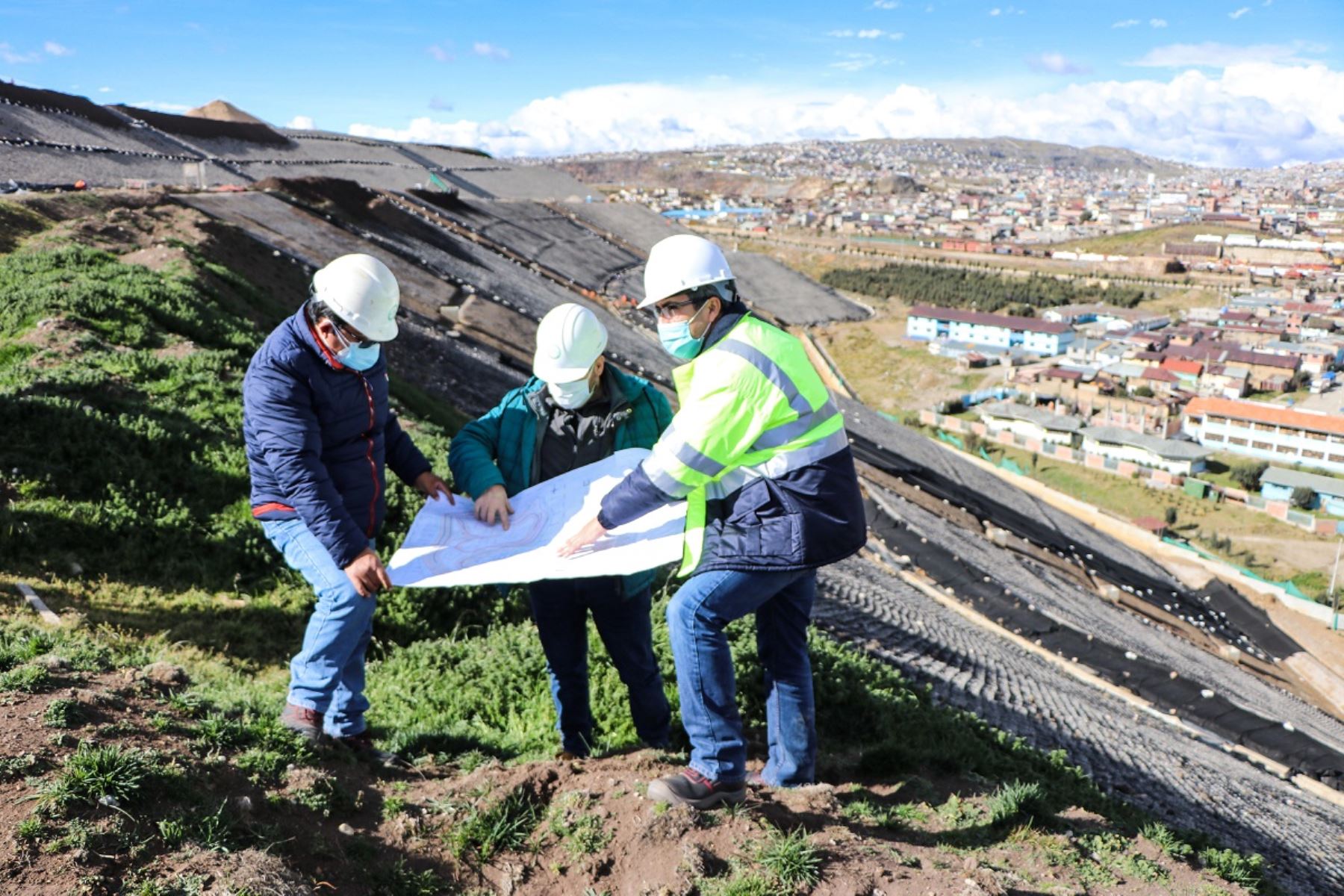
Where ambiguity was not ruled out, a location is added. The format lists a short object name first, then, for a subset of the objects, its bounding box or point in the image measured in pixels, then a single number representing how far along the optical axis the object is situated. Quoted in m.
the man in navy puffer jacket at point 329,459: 3.18
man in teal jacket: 3.64
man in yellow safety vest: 2.95
